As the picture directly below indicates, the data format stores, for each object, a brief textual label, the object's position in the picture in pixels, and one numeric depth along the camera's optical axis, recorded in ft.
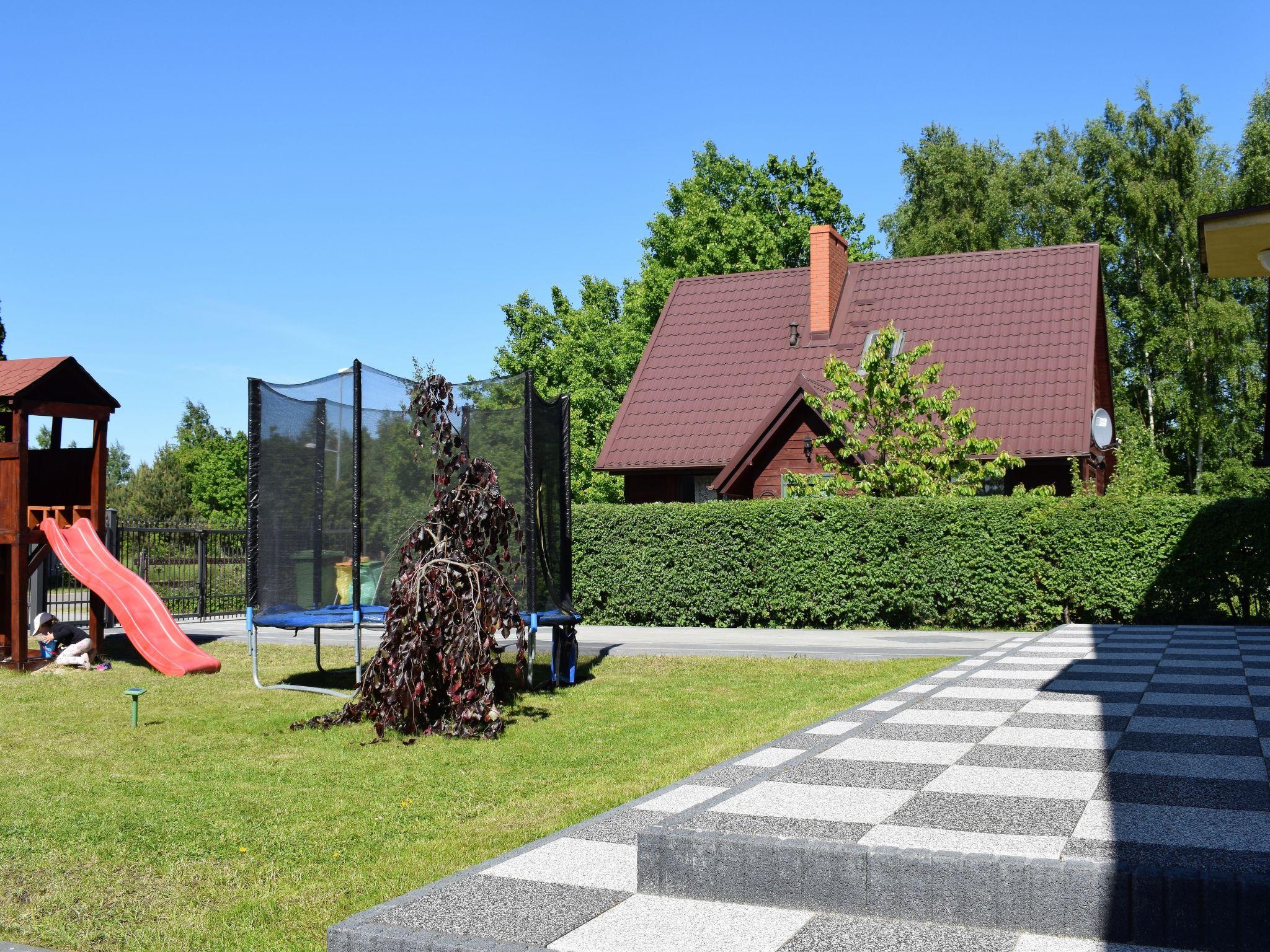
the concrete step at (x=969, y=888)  12.99
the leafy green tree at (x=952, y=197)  139.74
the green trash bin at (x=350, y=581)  38.24
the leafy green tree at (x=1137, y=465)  63.57
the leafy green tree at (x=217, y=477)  250.78
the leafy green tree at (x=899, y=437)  68.85
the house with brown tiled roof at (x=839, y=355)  81.71
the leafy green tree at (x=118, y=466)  343.67
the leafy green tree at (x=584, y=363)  145.59
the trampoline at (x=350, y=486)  38.17
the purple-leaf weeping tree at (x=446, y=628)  30.58
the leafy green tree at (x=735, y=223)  135.23
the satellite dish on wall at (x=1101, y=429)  81.30
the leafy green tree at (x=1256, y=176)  119.65
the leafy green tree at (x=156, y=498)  186.50
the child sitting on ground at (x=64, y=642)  47.37
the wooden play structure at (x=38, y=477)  47.52
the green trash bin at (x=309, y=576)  38.70
